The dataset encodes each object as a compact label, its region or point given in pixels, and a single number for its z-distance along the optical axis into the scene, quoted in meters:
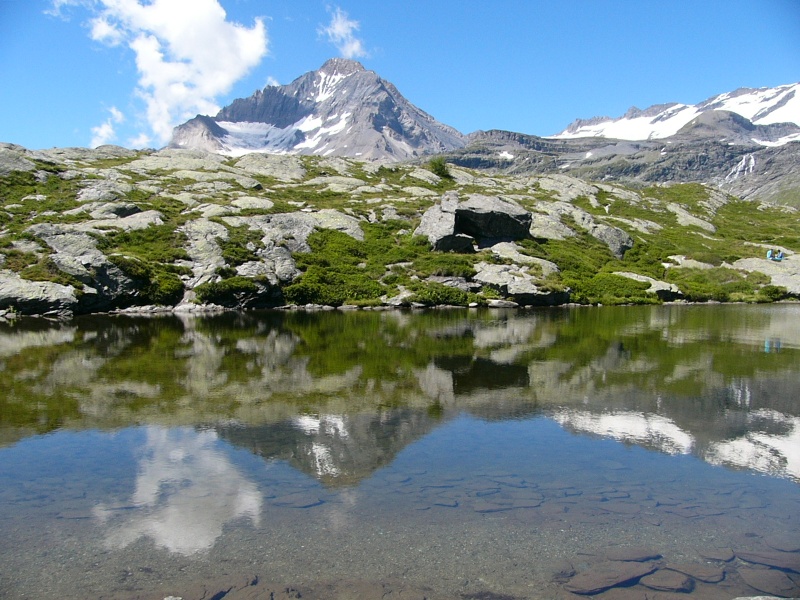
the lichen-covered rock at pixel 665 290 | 66.88
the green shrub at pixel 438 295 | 58.56
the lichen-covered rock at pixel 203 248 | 57.56
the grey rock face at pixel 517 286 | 60.75
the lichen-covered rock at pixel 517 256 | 67.69
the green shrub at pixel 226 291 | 55.25
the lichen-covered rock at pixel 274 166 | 107.62
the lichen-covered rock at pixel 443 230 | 70.88
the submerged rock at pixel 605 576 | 8.12
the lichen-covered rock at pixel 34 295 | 46.38
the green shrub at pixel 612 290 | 64.38
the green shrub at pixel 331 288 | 58.41
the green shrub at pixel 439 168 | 121.25
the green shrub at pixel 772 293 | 68.19
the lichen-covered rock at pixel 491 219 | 73.25
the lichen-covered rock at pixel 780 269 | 71.62
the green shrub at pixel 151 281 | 53.50
